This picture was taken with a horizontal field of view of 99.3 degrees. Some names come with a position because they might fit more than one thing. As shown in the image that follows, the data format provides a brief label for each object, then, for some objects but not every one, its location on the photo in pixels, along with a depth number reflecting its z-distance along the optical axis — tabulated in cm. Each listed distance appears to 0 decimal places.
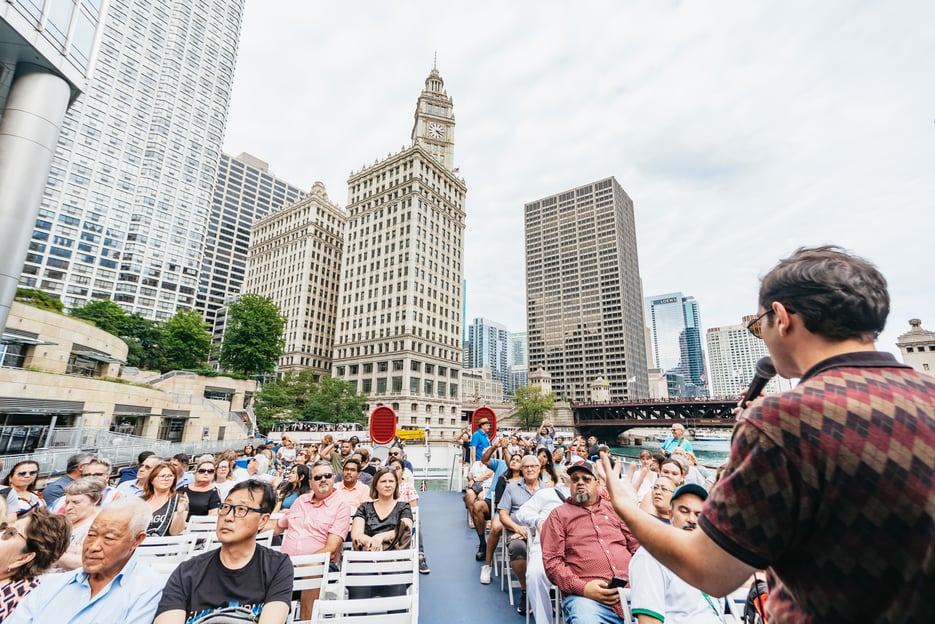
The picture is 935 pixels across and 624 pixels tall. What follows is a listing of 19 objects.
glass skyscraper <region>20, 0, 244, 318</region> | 6800
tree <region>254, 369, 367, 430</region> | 3917
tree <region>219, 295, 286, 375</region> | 3750
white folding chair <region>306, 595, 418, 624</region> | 311
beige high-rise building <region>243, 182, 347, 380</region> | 6594
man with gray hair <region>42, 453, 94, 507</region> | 559
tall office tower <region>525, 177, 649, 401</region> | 10688
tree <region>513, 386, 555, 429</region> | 6969
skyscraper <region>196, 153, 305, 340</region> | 9461
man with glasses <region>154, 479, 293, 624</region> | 280
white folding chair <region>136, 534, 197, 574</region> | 431
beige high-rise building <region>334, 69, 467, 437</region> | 5409
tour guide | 89
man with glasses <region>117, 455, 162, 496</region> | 581
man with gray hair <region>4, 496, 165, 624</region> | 256
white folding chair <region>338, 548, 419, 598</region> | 394
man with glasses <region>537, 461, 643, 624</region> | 351
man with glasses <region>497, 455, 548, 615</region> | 514
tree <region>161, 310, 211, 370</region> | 4397
